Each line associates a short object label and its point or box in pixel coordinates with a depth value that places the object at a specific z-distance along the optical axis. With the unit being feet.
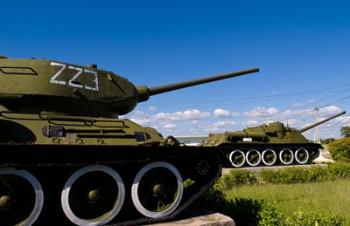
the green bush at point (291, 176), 47.62
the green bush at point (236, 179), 43.60
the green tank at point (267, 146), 76.28
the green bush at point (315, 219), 21.01
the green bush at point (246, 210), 22.79
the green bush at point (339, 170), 51.31
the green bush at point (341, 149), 73.51
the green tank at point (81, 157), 18.52
